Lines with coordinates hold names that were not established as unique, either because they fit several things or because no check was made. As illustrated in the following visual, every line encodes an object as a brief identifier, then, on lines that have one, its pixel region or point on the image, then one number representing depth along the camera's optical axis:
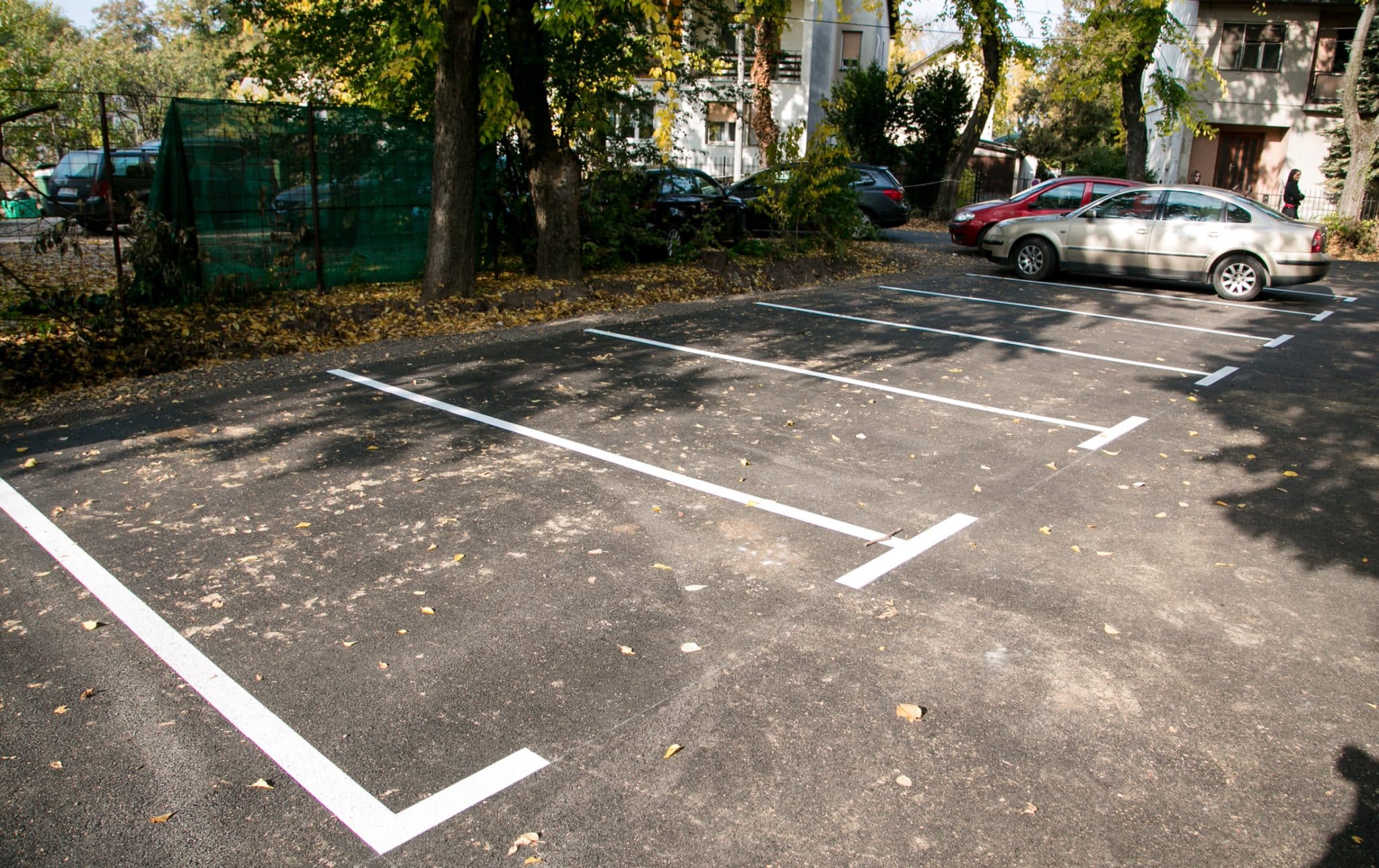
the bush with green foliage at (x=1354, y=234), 21.19
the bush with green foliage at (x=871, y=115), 31.14
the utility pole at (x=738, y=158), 31.29
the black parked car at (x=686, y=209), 15.95
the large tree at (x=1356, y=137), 23.06
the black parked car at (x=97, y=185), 10.25
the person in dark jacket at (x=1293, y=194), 23.56
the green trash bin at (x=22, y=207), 9.85
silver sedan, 13.81
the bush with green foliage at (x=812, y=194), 16.20
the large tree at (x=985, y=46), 25.05
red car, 17.69
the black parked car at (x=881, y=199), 22.41
